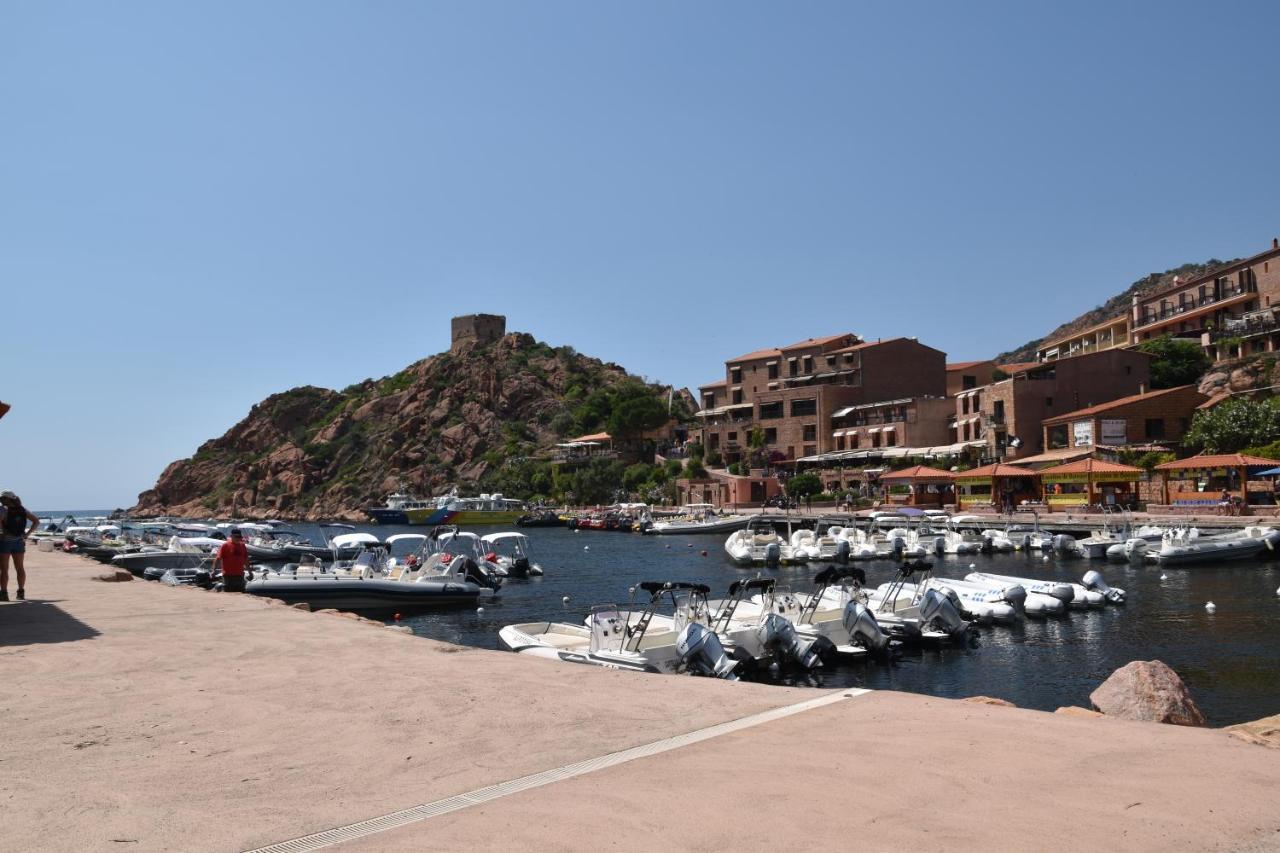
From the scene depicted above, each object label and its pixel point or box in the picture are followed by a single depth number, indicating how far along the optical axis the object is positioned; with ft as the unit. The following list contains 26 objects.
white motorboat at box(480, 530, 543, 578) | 139.08
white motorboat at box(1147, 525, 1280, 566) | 132.57
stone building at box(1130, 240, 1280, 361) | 240.12
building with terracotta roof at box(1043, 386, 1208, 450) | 216.33
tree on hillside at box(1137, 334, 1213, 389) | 250.78
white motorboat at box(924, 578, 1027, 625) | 85.71
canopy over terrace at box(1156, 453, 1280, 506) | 165.37
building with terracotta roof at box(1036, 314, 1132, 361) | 316.19
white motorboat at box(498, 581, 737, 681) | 56.90
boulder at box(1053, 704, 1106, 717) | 28.58
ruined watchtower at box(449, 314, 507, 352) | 569.64
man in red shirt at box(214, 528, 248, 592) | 67.87
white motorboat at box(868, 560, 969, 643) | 74.43
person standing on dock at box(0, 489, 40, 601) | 52.39
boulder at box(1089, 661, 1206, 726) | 31.83
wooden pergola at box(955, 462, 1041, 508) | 216.33
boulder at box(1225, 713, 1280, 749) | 24.18
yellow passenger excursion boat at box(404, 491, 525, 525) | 361.92
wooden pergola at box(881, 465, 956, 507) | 228.43
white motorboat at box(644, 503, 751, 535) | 248.52
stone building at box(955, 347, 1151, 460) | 239.71
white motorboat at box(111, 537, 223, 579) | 143.13
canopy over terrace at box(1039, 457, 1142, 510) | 188.55
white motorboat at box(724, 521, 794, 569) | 159.12
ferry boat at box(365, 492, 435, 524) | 397.60
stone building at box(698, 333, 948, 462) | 305.32
